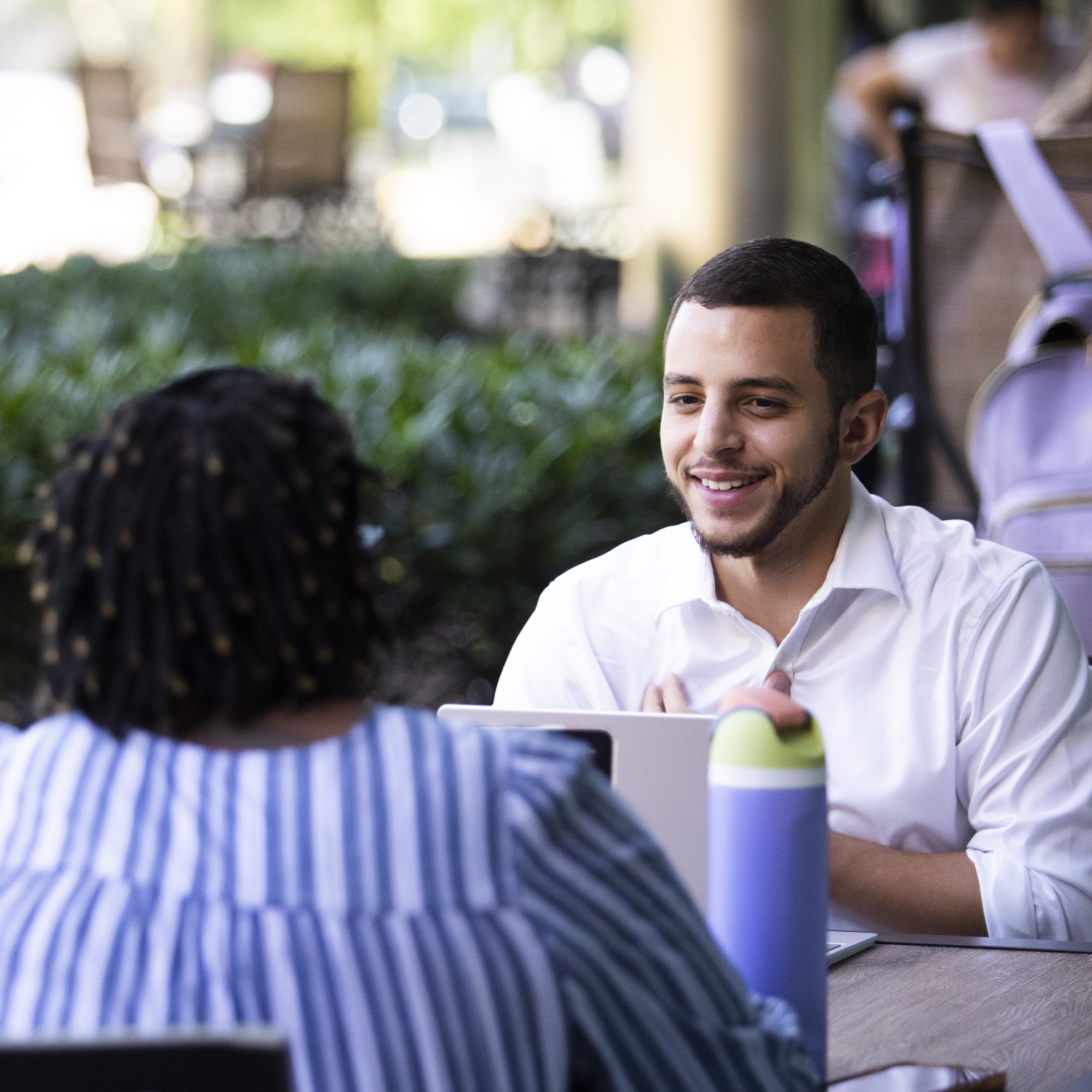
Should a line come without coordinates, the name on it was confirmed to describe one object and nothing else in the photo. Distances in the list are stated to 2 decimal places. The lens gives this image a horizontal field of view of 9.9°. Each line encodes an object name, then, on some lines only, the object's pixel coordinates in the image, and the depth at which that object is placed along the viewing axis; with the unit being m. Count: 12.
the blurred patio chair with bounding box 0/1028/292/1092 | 3.23
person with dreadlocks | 3.38
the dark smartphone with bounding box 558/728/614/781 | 3.68
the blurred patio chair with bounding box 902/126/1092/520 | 6.11
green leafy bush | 6.51
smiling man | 4.08
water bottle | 3.55
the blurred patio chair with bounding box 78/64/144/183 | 26.28
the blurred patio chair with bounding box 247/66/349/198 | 24.40
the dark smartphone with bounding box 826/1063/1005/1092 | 3.59
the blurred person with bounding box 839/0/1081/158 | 8.94
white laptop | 3.72
